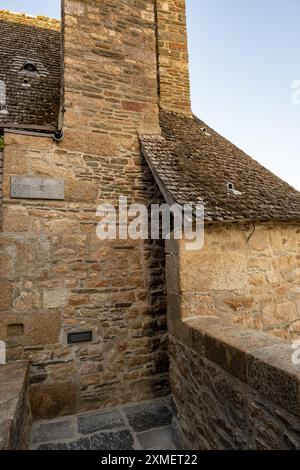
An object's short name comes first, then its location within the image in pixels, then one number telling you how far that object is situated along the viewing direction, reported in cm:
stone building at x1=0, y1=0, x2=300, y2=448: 326
